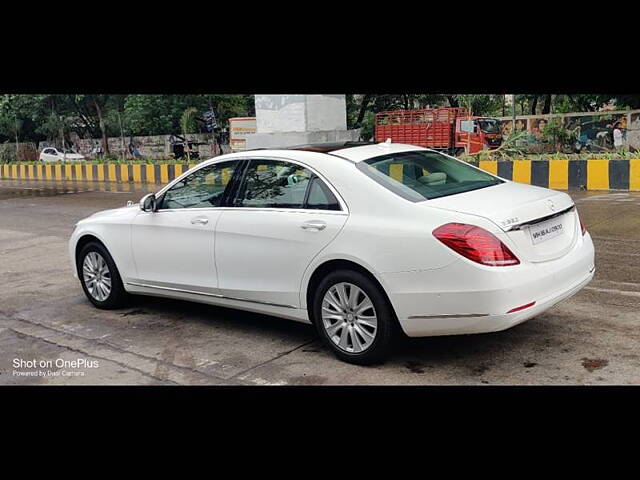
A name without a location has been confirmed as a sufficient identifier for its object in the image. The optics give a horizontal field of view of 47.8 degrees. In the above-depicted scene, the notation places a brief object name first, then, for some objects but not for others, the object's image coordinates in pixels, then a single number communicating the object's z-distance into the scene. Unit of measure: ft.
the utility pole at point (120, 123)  109.11
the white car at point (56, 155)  121.29
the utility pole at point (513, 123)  69.50
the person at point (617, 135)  62.90
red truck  85.61
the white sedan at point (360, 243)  14.26
